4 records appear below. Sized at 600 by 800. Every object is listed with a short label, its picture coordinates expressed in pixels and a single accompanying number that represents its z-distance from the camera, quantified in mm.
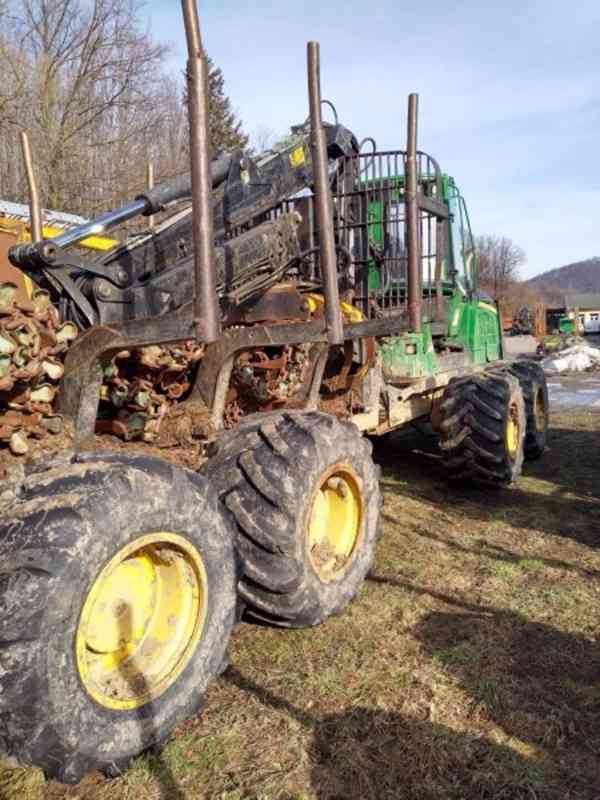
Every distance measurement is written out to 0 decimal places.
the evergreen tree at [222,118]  35722
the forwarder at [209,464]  2125
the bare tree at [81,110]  17547
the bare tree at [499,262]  75562
